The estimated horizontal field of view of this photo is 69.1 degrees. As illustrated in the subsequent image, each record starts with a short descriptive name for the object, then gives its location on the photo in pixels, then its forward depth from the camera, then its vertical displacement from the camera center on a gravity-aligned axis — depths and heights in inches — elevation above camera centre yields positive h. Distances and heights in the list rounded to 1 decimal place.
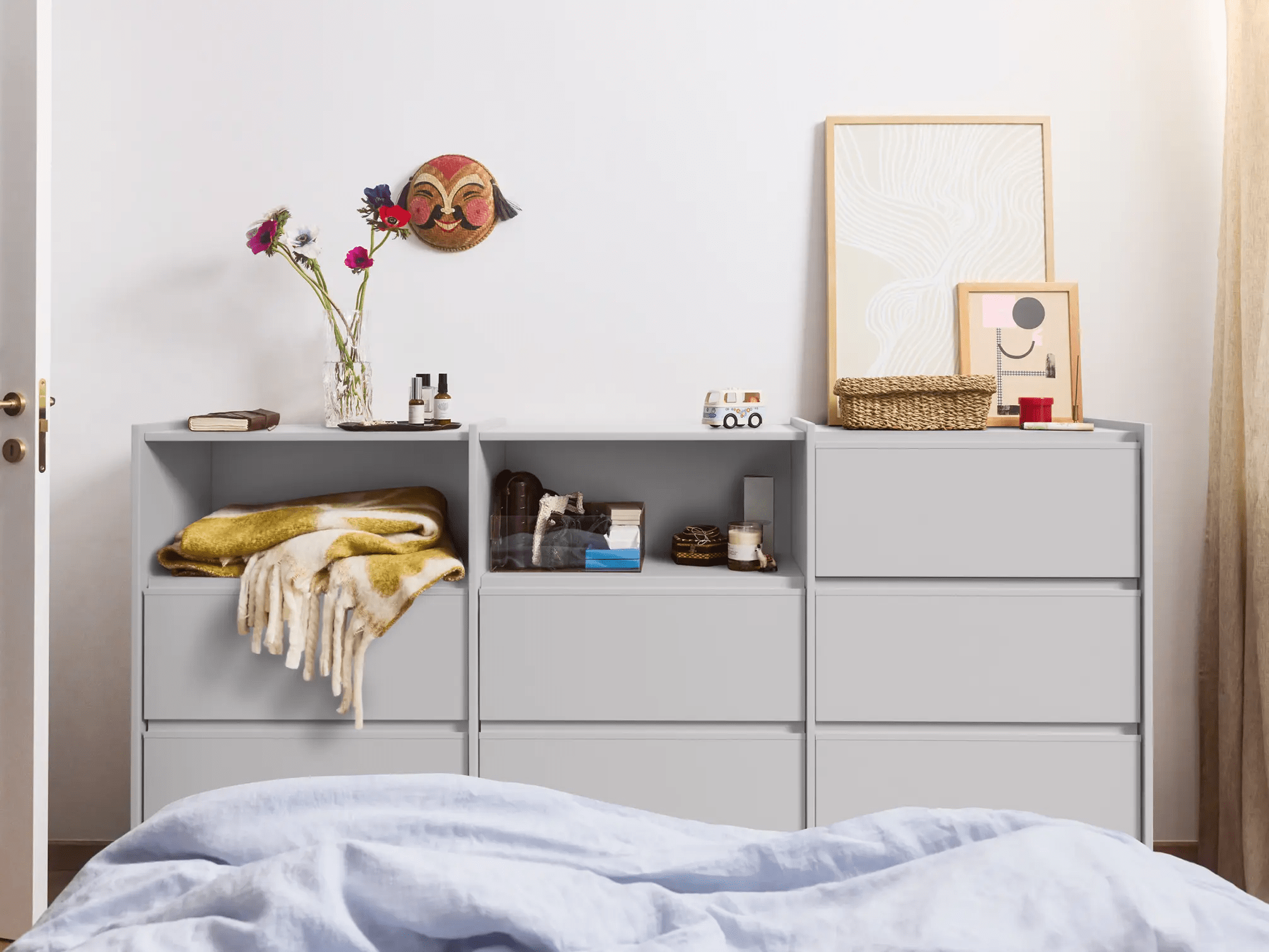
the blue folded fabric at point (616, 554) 77.3 -6.5
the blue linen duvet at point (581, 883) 30.1 -14.7
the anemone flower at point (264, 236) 81.5 +21.3
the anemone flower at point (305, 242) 82.1 +21.0
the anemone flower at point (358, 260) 81.2 +19.2
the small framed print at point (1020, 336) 86.0 +13.5
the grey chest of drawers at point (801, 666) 72.3 -14.9
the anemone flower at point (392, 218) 80.8 +22.8
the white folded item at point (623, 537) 77.6 -5.0
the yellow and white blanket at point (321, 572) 71.2 -7.6
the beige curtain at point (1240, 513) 78.8 -2.8
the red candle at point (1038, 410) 76.3 +5.8
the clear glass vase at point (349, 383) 82.4 +8.3
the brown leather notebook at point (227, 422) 74.1 +4.3
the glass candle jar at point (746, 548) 78.0 -5.9
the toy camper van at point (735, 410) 76.8 +5.7
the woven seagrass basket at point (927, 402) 74.2 +6.3
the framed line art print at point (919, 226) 87.0 +23.9
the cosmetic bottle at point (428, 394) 80.7 +7.5
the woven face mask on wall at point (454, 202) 86.5 +25.9
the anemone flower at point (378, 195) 80.9 +24.7
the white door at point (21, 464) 71.5 +0.8
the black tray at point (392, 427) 75.0 +4.0
